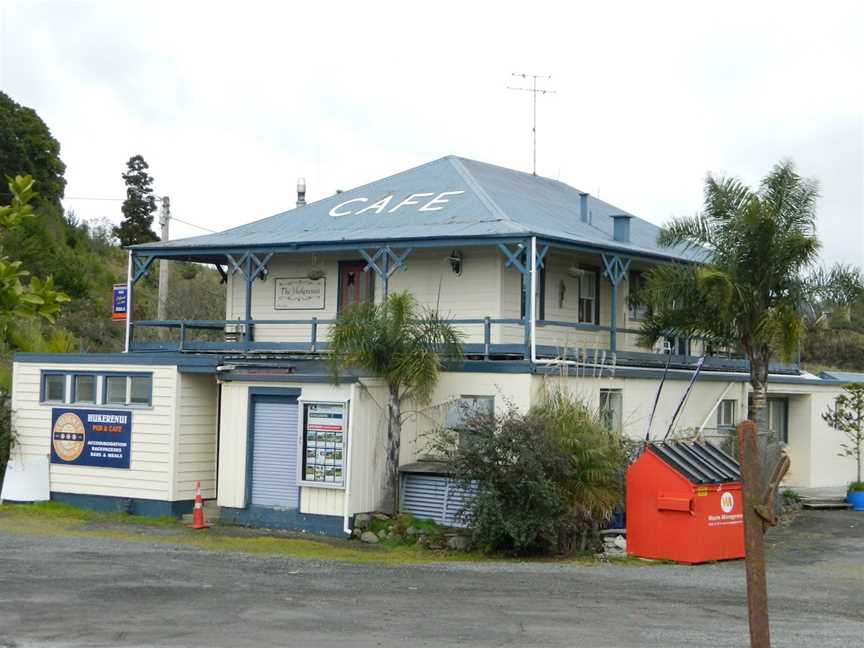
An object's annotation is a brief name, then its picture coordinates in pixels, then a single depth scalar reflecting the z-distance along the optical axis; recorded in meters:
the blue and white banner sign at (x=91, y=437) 22.66
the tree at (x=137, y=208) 54.62
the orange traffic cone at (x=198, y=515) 20.97
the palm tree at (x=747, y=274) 22.16
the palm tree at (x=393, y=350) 20.14
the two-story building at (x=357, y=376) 20.72
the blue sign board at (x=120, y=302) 26.89
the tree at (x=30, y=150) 50.88
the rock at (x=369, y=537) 19.67
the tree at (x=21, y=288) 5.82
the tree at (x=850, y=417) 26.59
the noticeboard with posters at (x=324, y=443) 20.25
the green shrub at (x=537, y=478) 18.03
